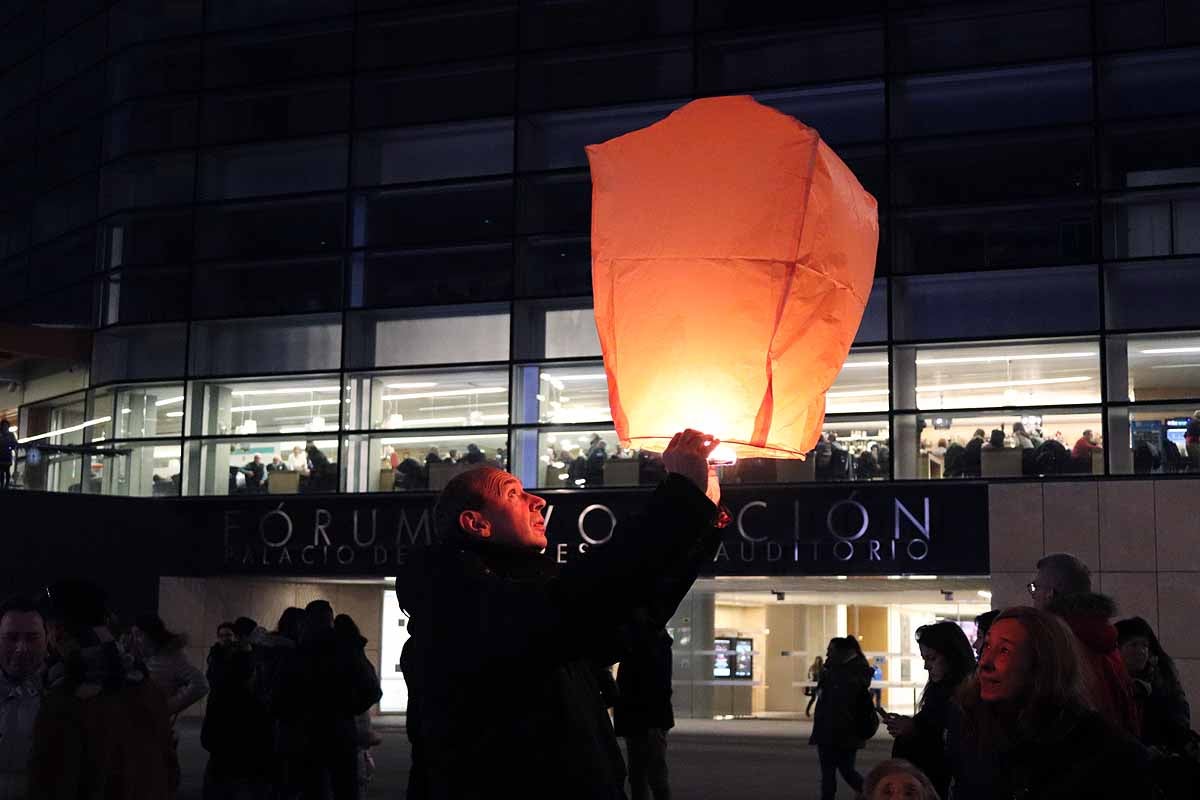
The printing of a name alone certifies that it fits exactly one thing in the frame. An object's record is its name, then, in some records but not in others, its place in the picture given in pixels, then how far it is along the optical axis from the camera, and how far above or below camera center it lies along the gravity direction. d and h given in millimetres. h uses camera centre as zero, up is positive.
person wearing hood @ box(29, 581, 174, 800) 5270 -575
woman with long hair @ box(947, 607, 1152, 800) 3881 -392
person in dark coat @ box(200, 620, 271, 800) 11086 -1250
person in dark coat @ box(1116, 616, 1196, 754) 5836 -503
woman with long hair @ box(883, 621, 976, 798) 7343 -647
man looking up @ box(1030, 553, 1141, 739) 4746 -256
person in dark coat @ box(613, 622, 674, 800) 13000 -1303
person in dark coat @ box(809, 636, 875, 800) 14188 -1228
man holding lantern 3219 -182
